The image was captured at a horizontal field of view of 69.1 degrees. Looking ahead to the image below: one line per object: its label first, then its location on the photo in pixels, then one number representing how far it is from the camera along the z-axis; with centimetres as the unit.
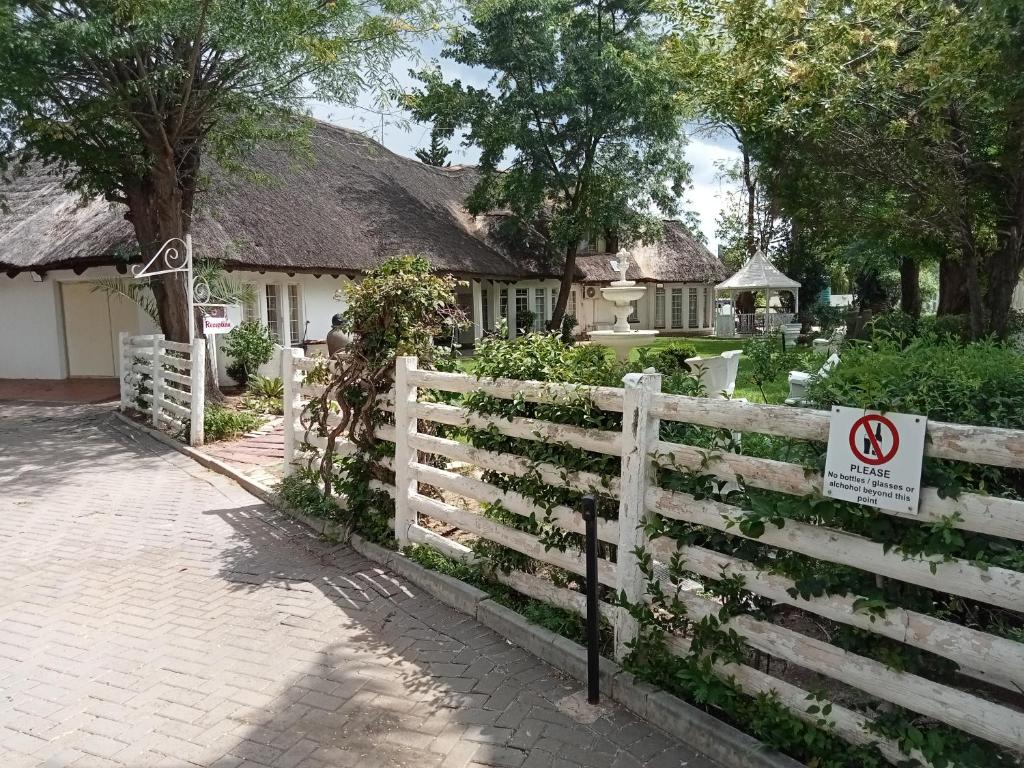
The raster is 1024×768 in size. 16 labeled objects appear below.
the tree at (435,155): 4531
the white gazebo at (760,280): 2770
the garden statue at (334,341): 1169
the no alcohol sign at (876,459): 247
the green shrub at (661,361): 451
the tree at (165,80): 977
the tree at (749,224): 3678
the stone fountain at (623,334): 1061
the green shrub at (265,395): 1266
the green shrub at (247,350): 1455
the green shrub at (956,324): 1494
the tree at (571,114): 2133
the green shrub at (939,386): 257
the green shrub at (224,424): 1042
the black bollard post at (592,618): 343
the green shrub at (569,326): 2510
